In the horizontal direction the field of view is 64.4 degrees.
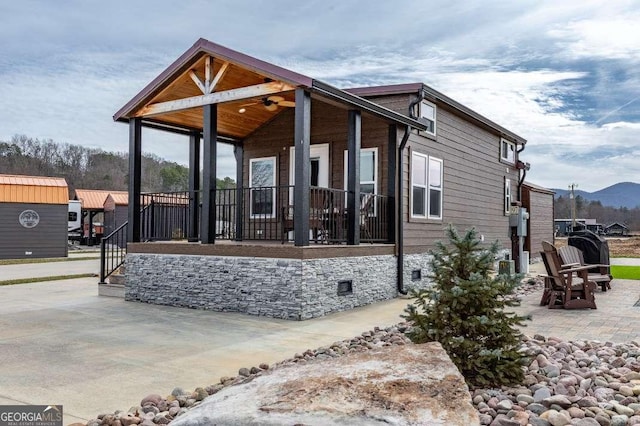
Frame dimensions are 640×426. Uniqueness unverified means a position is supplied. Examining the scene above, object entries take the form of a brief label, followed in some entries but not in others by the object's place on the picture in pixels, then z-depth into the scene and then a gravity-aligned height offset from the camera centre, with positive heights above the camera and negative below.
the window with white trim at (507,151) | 14.68 +2.08
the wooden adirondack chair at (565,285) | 7.52 -0.96
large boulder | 2.24 -0.85
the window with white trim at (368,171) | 9.58 +0.94
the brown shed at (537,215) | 16.74 +0.20
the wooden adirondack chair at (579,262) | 9.12 -0.75
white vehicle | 28.81 -0.04
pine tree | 3.61 -0.71
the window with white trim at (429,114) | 10.02 +2.15
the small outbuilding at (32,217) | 20.36 +0.09
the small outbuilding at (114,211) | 28.00 +0.47
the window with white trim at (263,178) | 10.67 +0.90
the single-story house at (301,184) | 7.07 +0.68
